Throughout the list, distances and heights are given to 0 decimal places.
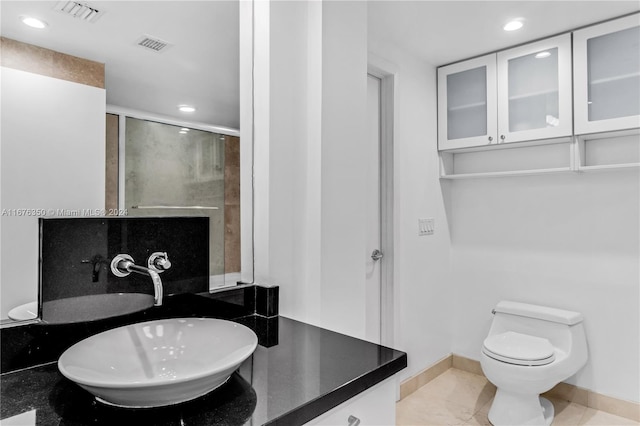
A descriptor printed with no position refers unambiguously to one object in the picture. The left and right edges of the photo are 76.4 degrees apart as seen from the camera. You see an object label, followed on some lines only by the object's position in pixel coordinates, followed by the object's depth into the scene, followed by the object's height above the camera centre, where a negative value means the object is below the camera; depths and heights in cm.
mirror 96 +42
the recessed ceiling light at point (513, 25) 225 +107
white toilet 214 -79
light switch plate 273 -7
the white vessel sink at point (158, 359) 73 -32
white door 248 -1
